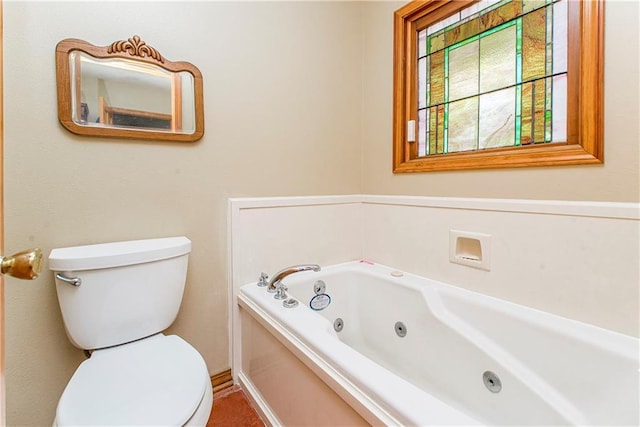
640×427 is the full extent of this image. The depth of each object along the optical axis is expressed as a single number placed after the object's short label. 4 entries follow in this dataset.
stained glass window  1.20
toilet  0.82
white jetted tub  0.84
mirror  1.15
